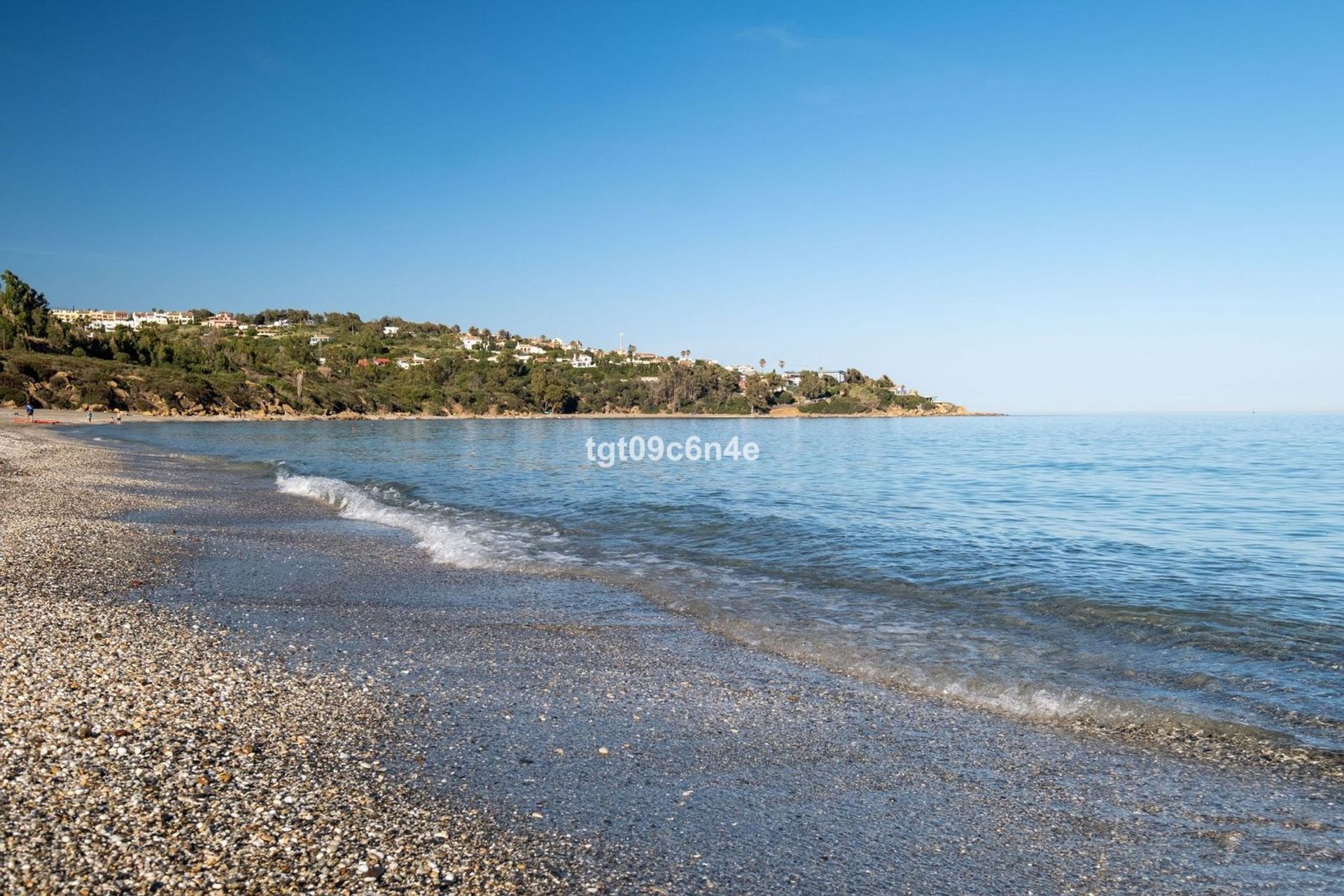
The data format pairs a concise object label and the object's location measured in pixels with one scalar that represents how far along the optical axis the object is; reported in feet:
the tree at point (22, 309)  327.67
